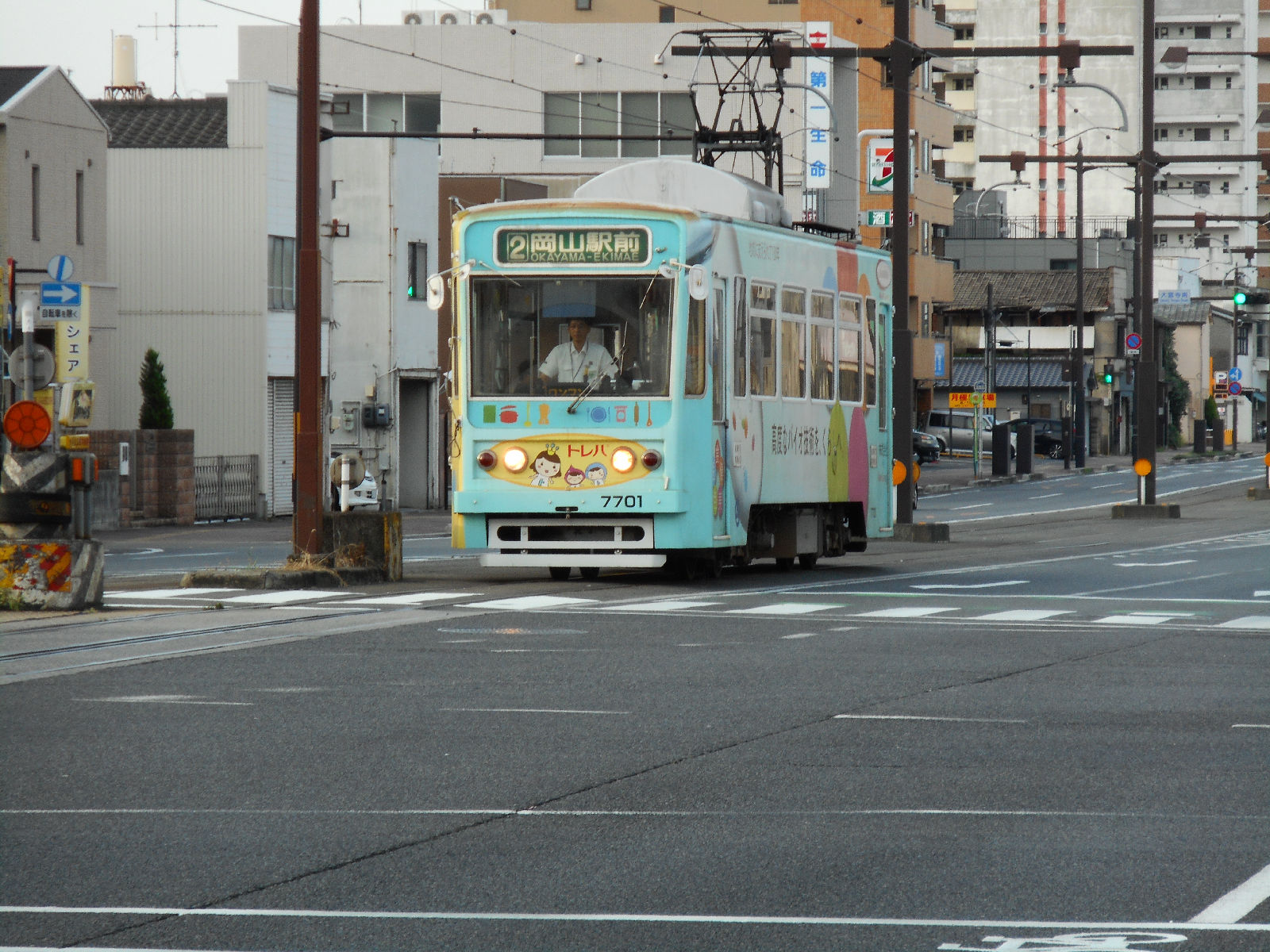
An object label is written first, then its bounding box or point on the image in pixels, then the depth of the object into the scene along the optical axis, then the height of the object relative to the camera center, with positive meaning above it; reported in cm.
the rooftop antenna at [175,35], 5891 +1265
